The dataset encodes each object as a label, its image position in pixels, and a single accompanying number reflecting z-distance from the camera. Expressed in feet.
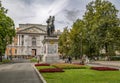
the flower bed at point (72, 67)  36.85
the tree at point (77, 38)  90.12
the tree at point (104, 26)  75.04
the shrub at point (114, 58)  82.15
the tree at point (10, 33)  70.05
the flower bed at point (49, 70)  29.26
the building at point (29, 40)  152.39
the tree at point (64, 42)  107.77
